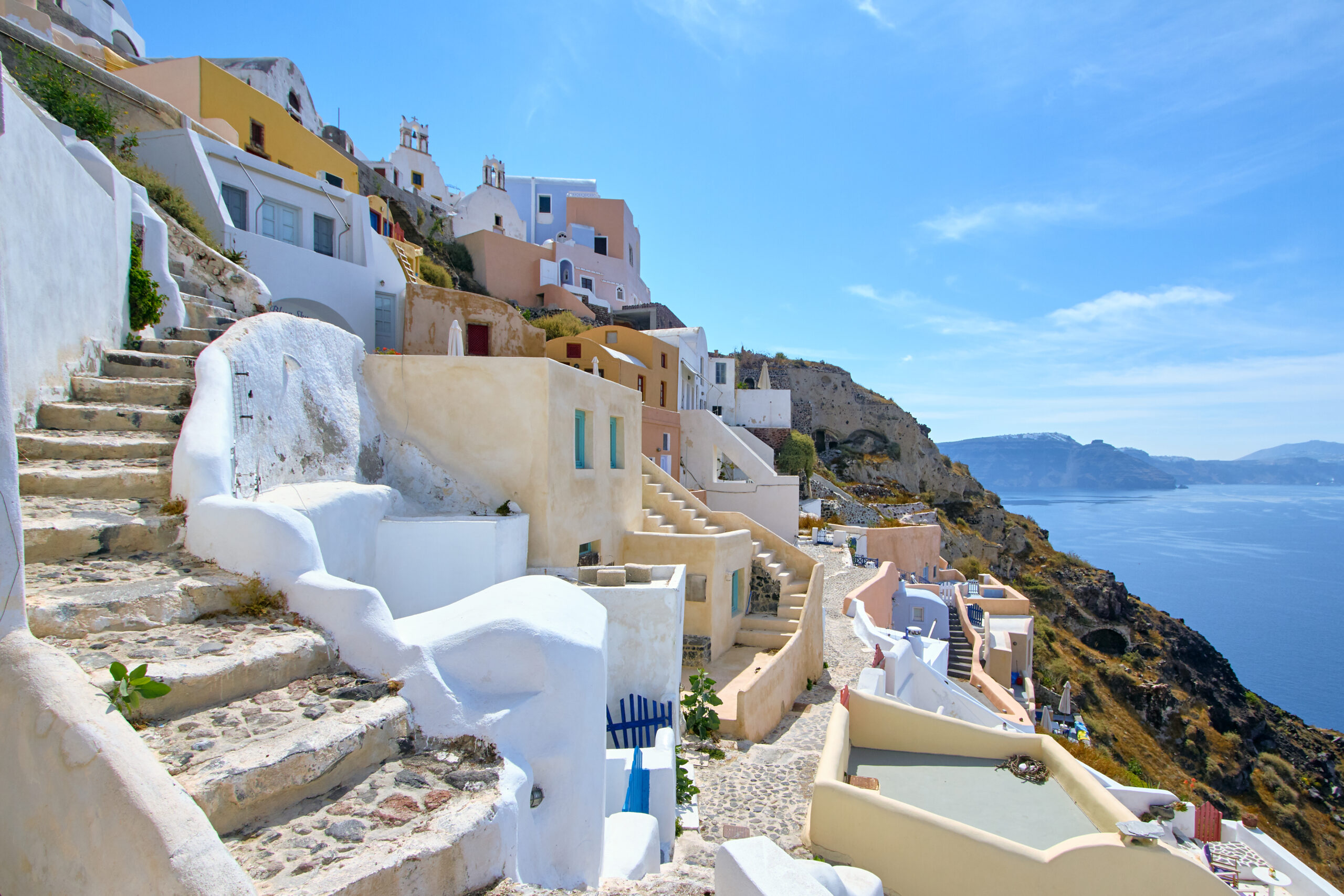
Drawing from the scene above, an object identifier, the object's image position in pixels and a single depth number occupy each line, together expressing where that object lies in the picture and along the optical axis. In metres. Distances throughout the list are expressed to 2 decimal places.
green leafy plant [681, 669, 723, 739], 9.70
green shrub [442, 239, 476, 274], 30.78
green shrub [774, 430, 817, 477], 33.97
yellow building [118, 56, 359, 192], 16.25
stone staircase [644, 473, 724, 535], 14.59
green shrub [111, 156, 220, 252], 10.34
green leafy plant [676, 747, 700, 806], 7.75
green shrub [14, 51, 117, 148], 10.78
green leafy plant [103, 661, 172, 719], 2.49
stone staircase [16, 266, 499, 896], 2.33
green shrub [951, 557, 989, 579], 38.00
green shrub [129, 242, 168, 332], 7.02
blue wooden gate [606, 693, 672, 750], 8.34
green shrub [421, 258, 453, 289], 21.67
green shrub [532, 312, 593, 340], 26.44
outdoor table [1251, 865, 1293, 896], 10.55
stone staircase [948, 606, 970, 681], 20.80
